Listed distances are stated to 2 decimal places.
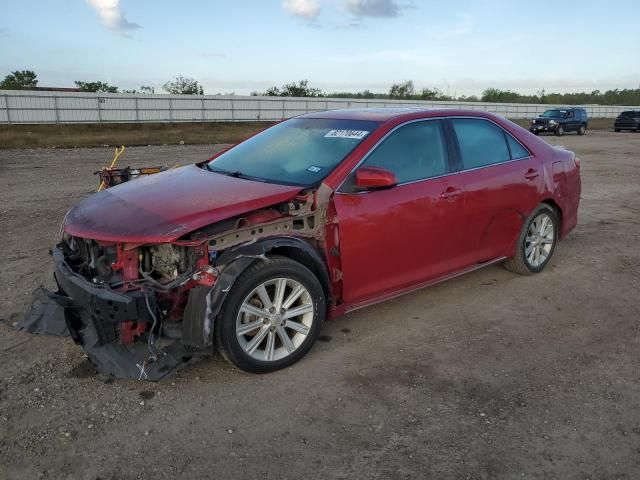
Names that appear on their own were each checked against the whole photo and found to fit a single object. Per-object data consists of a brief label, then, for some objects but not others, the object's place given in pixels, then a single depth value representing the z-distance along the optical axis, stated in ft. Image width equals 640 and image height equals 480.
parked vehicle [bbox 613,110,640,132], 116.57
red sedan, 10.84
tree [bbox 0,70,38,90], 185.21
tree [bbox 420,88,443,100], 215.39
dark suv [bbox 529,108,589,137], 102.06
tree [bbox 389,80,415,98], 245.78
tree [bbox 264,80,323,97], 188.34
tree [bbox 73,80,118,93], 173.55
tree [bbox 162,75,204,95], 183.32
